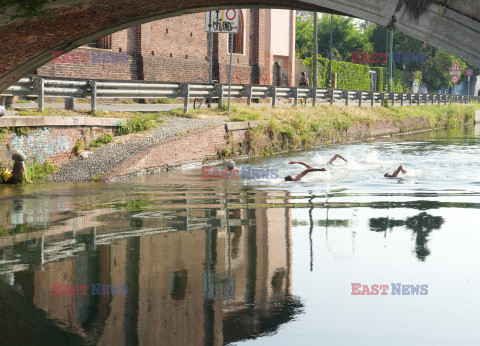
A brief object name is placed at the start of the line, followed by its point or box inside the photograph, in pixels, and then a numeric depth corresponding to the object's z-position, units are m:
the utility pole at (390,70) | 52.57
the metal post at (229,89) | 23.49
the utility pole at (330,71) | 56.19
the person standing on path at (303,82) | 40.88
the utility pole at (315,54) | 45.29
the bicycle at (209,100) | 23.83
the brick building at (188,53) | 29.67
